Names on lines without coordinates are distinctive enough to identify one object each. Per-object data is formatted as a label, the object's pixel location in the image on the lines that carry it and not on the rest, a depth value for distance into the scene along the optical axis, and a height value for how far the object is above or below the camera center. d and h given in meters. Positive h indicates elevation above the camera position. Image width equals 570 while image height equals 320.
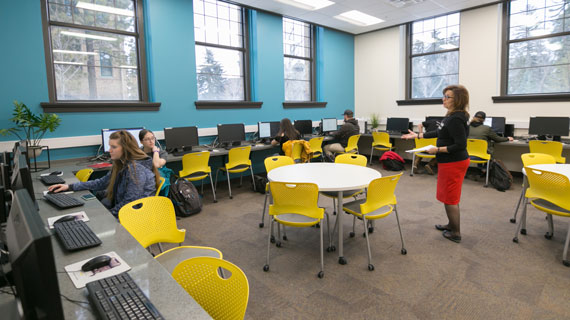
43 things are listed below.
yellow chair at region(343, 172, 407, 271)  2.63 -0.65
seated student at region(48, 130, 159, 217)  2.46 -0.35
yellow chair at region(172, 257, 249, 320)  1.23 -0.62
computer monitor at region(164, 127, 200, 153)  4.80 -0.15
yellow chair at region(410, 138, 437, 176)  6.13 -0.40
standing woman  2.93 -0.27
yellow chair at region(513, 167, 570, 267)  2.63 -0.61
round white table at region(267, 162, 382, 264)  2.64 -0.46
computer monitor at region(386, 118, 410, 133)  7.14 -0.06
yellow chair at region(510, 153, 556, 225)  3.42 -0.42
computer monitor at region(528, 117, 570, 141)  5.12 -0.13
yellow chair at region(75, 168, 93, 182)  3.37 -0.44
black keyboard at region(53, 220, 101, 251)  1.57 -0.52
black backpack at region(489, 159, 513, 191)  4.96 -0.87
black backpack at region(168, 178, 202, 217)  4.12 -0.89
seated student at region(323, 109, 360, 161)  6.43 -0.20
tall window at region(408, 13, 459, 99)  6.65 +1.36
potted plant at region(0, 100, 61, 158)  3.62 +0.08
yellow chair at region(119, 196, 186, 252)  1.97 -0.56
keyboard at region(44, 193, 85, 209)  2.21 -0.47
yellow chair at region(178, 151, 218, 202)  4.38 -0.51
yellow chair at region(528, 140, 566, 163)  4.57 -0.42
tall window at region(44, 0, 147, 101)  4.15 +1.07
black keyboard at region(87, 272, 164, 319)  1.02 -0.55
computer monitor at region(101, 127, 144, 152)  4.26 -0.08
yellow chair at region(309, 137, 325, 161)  5.91 -0.36
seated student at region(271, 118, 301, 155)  5.26 -0.11
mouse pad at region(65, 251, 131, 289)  1.28 -0.56
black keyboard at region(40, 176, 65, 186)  2.95 -0.43
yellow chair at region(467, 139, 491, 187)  5.16 -0.49
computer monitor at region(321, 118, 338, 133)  7.24 +0.00
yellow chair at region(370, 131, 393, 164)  6.78 -0.38
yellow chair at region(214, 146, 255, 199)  4.90 -0.50
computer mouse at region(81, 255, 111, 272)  1.34 -0.53
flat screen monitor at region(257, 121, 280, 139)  5.98 -0.05
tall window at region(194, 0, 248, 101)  5.49 +1.32
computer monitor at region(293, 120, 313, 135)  6.71 -0.03
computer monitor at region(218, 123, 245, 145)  5.42 -0.11
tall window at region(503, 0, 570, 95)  5.43 +1.20
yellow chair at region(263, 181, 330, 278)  2.54 -0.62
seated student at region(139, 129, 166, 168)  3.81 -0.15
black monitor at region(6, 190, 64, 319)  0.64 -0.27
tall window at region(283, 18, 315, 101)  6.78 +1.36
